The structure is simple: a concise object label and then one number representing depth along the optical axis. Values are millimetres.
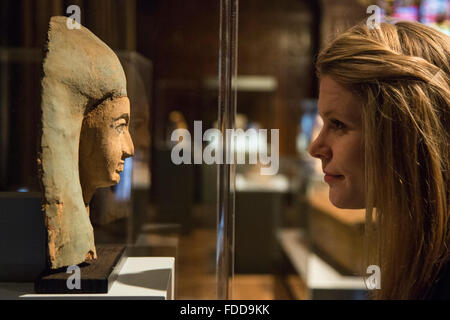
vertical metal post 1353
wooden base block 1108
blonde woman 964
